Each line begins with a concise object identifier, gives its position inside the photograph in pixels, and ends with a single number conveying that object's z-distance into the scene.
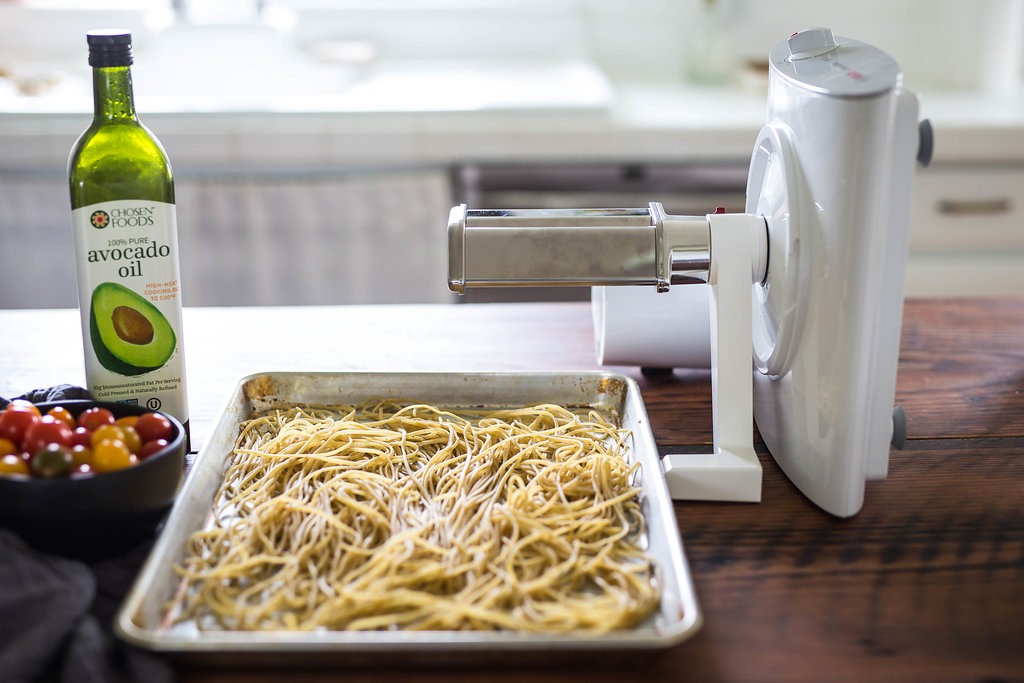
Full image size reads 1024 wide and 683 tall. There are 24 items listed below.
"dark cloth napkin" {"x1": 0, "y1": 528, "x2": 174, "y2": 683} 0.61
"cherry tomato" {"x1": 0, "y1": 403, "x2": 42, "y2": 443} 0.73
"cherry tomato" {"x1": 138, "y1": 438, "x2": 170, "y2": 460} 0.74
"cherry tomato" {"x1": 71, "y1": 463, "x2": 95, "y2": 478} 0.70
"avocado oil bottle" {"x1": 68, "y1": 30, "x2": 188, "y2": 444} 0.83
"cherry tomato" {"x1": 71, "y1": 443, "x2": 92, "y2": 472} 0.70
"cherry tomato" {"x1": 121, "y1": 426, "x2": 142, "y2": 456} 0.73
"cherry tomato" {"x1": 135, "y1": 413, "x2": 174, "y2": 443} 0.76
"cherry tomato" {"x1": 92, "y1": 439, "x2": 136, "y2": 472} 0.70
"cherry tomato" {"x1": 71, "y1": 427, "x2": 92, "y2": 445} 0.73
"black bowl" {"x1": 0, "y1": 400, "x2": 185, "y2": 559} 0.68
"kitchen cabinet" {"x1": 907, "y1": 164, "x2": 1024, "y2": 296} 2.07
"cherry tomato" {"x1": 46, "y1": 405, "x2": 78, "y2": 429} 0.76
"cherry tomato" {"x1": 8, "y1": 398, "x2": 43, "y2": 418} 0.75
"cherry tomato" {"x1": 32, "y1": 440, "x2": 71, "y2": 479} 0.69
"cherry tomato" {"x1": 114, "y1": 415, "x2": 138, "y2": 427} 0.76
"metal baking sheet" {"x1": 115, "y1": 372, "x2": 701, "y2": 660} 0.61
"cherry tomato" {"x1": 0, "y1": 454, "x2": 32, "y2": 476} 0.70
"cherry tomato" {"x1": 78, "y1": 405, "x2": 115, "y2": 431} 0.76
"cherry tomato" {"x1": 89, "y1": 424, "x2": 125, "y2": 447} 0.72
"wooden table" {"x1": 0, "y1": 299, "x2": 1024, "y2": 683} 0.65
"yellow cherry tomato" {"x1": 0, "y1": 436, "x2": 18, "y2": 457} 0.72
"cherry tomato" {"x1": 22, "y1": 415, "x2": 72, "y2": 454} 0.71
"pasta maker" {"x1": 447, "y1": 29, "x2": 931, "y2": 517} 0.78
